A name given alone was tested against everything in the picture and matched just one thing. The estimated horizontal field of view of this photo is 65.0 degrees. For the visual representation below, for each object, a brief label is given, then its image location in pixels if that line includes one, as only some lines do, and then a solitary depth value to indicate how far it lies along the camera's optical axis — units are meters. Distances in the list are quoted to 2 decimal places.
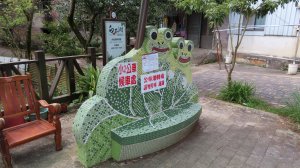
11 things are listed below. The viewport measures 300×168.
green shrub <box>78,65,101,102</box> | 4.84
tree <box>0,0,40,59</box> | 7.97
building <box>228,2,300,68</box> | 8.77
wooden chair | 2.96
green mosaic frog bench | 2.78
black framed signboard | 4.79
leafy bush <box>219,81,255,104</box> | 5.27
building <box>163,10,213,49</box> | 13.54
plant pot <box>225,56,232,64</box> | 10.09
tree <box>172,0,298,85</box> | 4.69
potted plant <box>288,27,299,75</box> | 8.06
